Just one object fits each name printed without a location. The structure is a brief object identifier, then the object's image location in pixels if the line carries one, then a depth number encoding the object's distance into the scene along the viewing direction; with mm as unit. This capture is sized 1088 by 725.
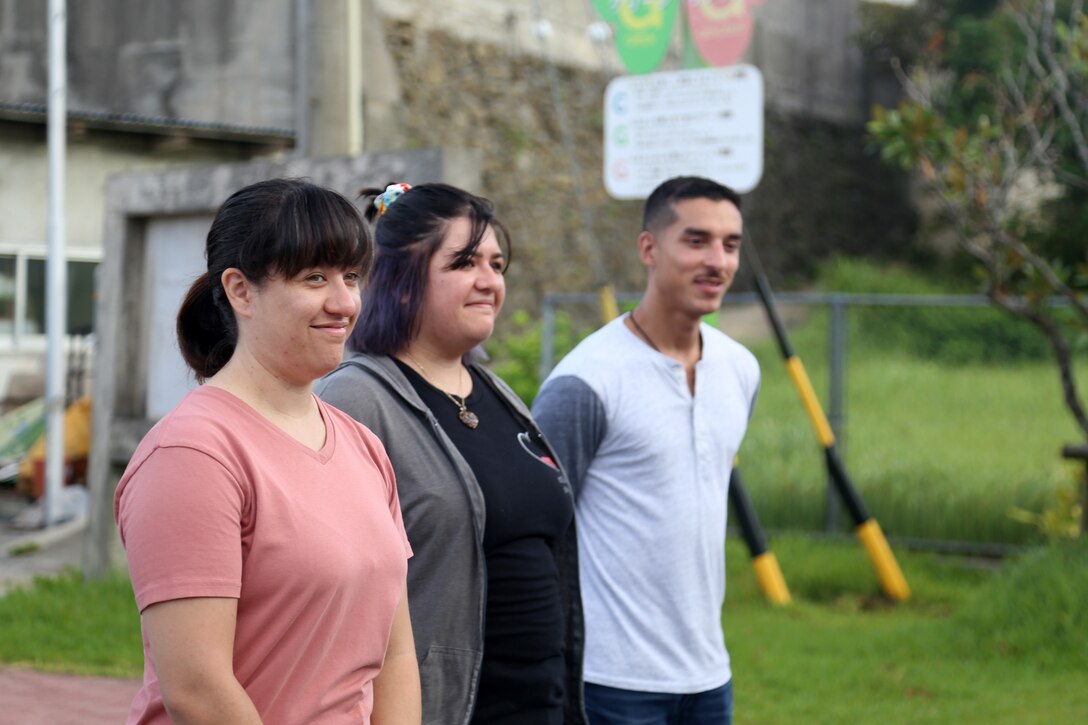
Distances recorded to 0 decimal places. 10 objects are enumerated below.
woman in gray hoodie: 5492
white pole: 21781
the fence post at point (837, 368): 19094
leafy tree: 15648
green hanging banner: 14234
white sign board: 13162
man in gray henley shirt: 6832
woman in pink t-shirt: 3998
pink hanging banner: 13953
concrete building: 24047
